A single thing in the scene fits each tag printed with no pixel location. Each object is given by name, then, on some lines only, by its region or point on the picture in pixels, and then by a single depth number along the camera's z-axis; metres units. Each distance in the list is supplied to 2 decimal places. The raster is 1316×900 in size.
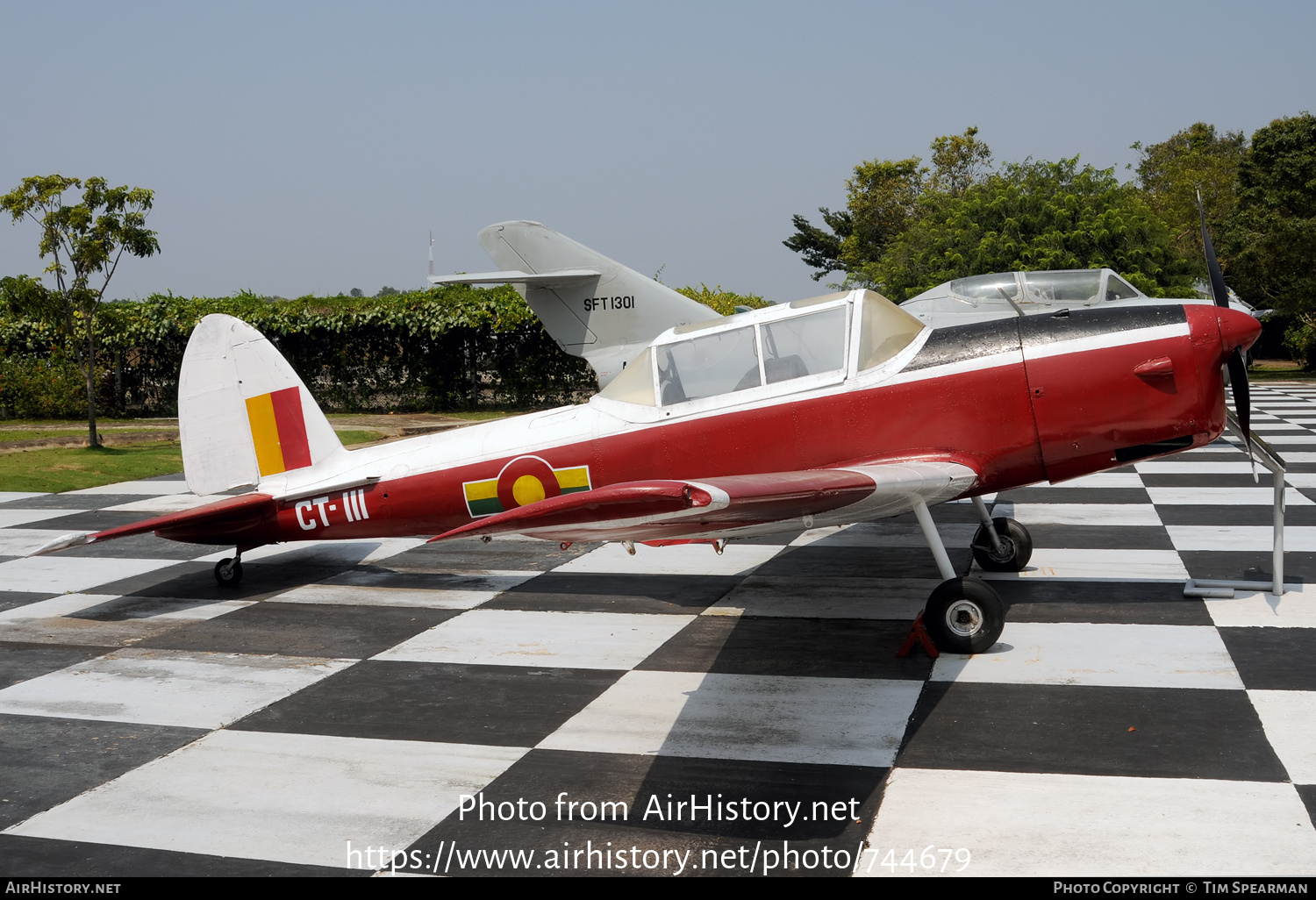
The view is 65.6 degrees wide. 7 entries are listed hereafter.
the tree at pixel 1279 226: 28.84
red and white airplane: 5.81
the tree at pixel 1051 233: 20.20
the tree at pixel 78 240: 16.32
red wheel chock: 5.68
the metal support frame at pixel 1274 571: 6.53
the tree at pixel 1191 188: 38.00
